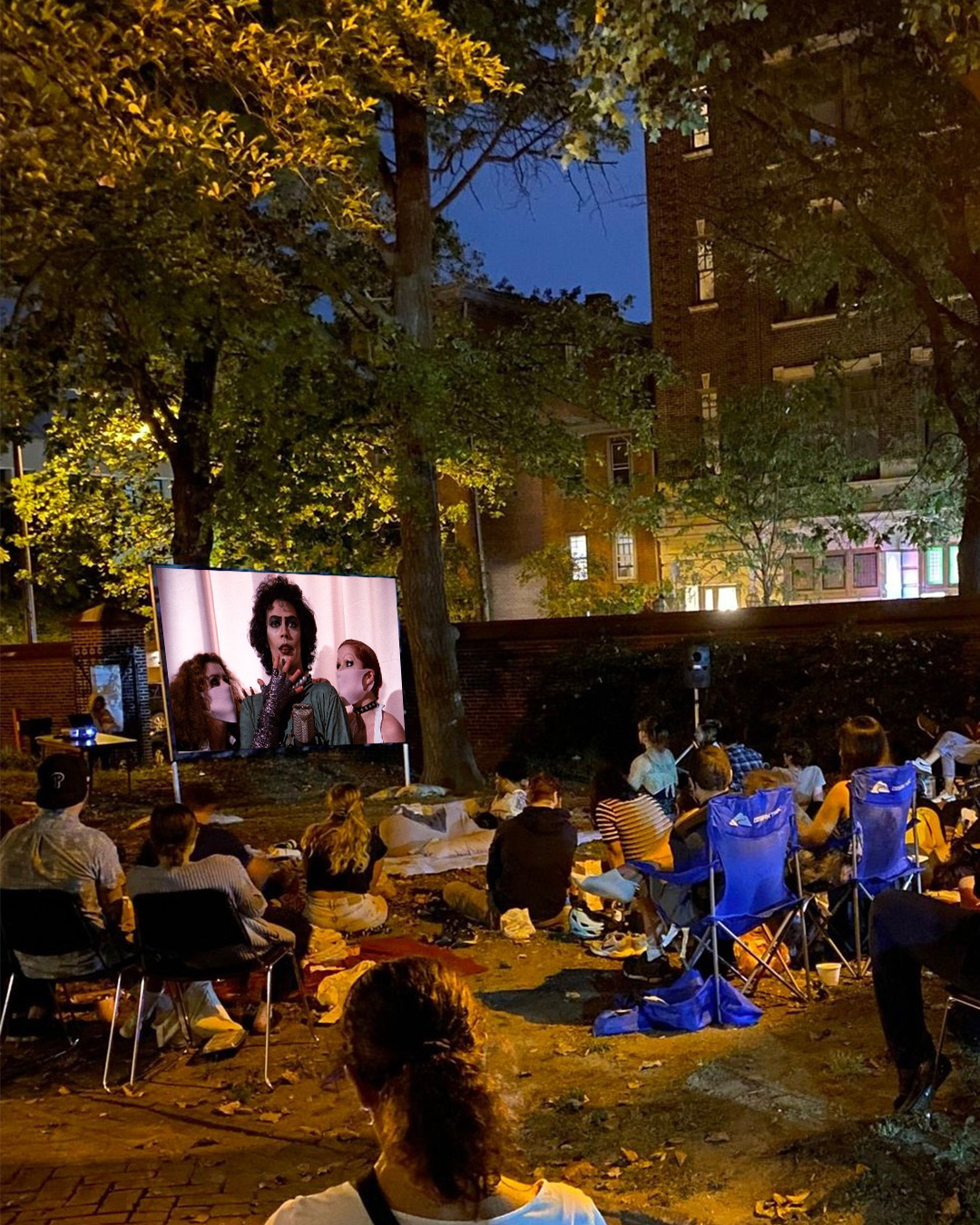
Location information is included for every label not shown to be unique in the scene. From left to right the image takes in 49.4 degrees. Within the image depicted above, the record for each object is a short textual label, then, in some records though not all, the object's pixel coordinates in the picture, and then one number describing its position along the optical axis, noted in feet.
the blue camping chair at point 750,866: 17.08
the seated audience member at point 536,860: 22.15
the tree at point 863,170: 36.99
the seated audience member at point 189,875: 16.40
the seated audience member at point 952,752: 33.27
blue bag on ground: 16.70
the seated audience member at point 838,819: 19.19
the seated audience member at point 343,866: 21.29
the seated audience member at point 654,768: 30.76
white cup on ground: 18.34
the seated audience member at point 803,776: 27.66
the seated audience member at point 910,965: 12.46
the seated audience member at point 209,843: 18.08
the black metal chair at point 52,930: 16.25
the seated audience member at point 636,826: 21.25
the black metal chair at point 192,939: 15.94
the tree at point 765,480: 68.54
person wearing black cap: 17.31
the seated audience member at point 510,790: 28.80
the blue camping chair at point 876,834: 18.60
